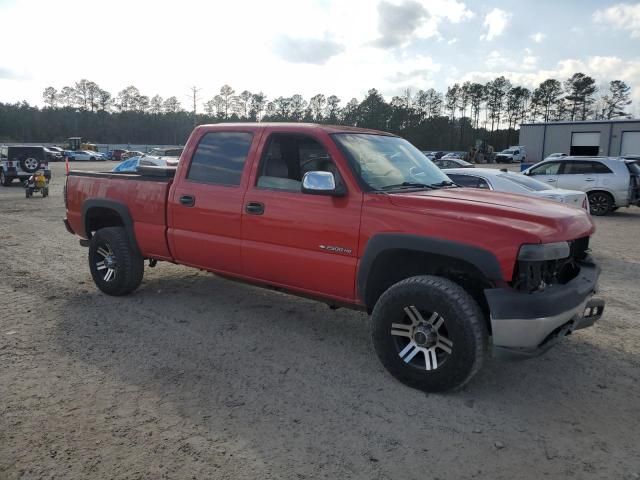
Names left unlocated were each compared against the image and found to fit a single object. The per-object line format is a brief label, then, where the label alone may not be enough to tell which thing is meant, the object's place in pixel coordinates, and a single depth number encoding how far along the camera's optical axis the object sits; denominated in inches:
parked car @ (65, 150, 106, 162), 2461.9
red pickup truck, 134.6
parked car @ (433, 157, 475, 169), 767.6
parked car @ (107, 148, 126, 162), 2668.3
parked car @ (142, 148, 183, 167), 1143.0
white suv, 559.2
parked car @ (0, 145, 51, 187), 895.1
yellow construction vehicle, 2854.3
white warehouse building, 1740.9
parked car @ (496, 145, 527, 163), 2300.7
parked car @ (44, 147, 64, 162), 2293.3
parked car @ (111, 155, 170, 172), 820.4
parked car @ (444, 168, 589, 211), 348.5
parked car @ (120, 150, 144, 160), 2182.0
